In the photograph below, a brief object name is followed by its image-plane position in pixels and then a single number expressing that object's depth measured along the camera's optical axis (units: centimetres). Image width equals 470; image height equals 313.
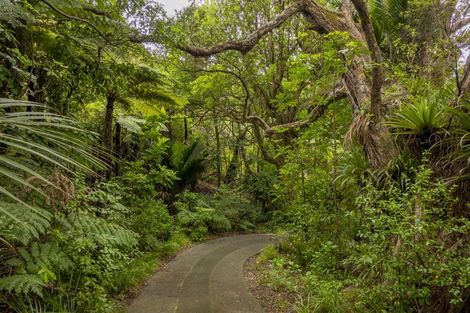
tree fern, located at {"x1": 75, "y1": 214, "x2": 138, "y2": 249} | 364
